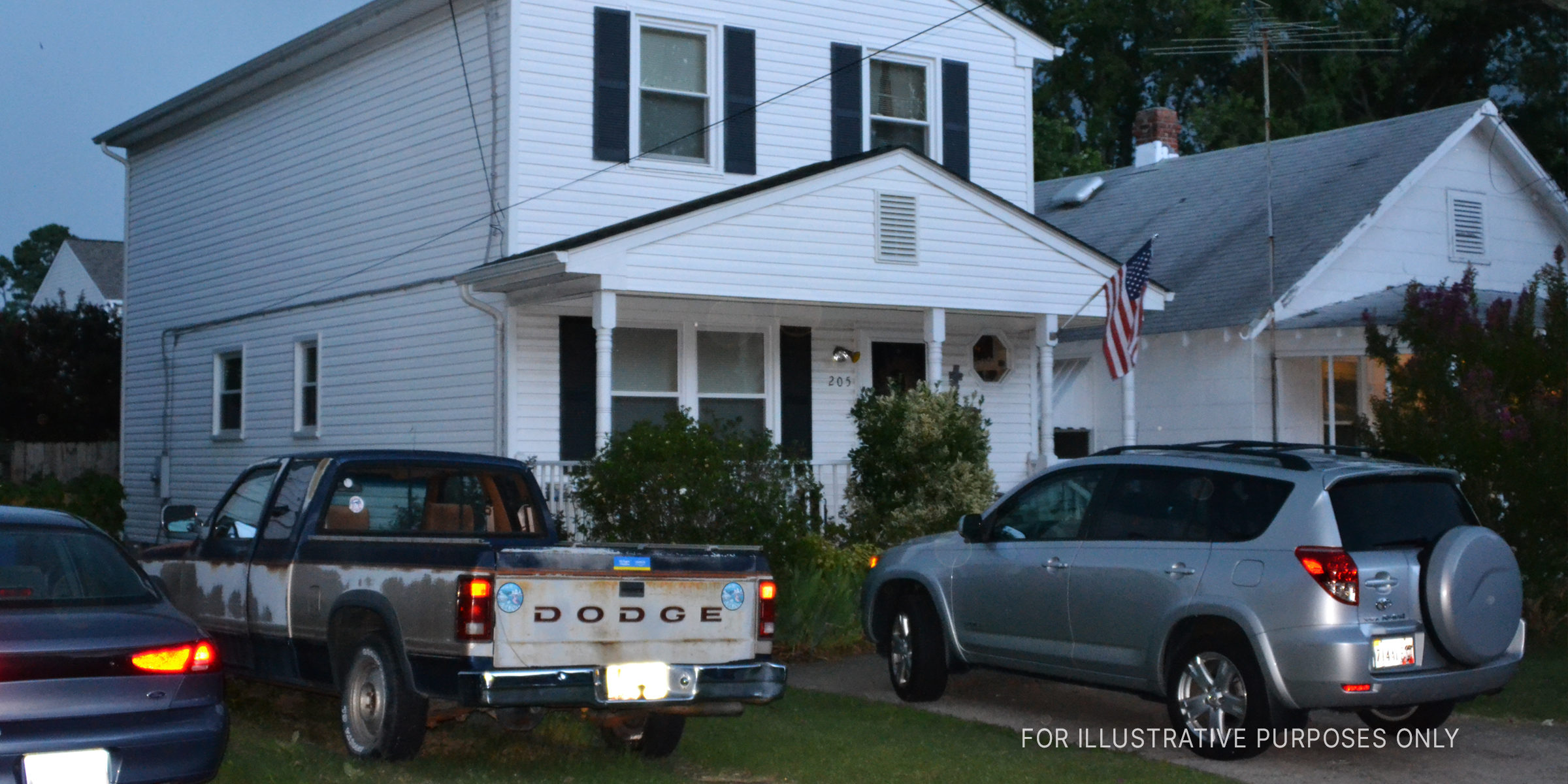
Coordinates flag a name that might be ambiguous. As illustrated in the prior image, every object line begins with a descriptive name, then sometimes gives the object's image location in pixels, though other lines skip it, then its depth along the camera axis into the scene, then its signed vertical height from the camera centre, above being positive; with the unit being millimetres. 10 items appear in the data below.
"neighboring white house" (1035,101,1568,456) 19984 +2646
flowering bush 12141 +399
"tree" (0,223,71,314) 81688 +10632
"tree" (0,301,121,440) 28000 +1567
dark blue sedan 6027 -831
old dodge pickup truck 7266 -676
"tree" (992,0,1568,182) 35906 +9452
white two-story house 15406 +2435
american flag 15961 +1517
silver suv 7852 -650
